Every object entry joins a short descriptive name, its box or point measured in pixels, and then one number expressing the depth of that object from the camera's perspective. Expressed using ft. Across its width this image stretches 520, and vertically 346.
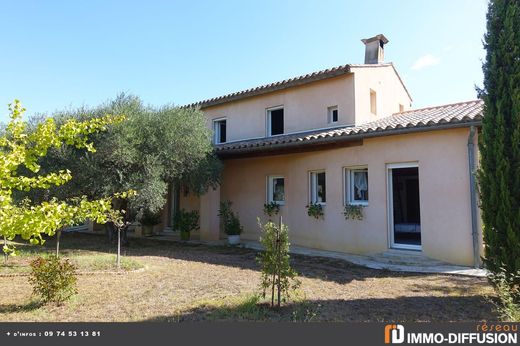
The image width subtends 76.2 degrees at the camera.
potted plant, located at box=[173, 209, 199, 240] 44.98
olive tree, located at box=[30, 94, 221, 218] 32.04
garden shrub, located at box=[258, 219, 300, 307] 16.65
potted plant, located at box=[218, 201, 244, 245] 40.63
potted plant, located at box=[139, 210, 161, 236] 49.60
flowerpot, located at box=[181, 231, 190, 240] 45.20
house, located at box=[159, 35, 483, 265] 27.94
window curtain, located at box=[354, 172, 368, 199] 34.47
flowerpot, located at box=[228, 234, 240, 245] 40.52
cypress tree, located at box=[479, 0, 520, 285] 17.48
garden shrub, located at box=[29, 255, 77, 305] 17.48
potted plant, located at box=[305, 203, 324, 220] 36.19
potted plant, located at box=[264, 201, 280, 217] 40.57
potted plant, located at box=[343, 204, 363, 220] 32.94
